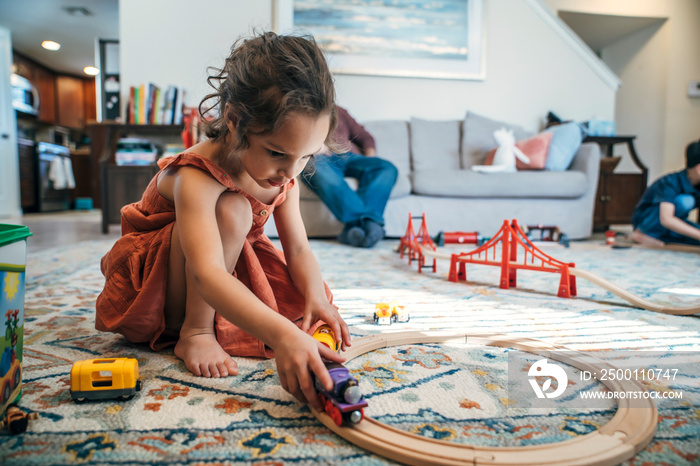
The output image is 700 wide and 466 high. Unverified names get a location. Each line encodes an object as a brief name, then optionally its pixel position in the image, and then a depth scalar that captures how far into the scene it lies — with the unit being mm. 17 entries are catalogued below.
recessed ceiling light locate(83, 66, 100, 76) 6674
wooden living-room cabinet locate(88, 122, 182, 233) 2887
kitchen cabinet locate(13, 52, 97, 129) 6242
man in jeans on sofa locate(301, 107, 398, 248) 2336
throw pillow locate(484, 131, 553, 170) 2865
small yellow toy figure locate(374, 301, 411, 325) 982
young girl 601
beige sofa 2656
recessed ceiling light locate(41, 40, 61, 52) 5555
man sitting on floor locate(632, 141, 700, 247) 2350
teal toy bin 495
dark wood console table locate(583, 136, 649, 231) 3264
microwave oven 5227
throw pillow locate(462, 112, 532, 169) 3148
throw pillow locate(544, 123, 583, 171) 2871
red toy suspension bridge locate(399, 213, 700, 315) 1109
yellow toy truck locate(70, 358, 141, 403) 585
